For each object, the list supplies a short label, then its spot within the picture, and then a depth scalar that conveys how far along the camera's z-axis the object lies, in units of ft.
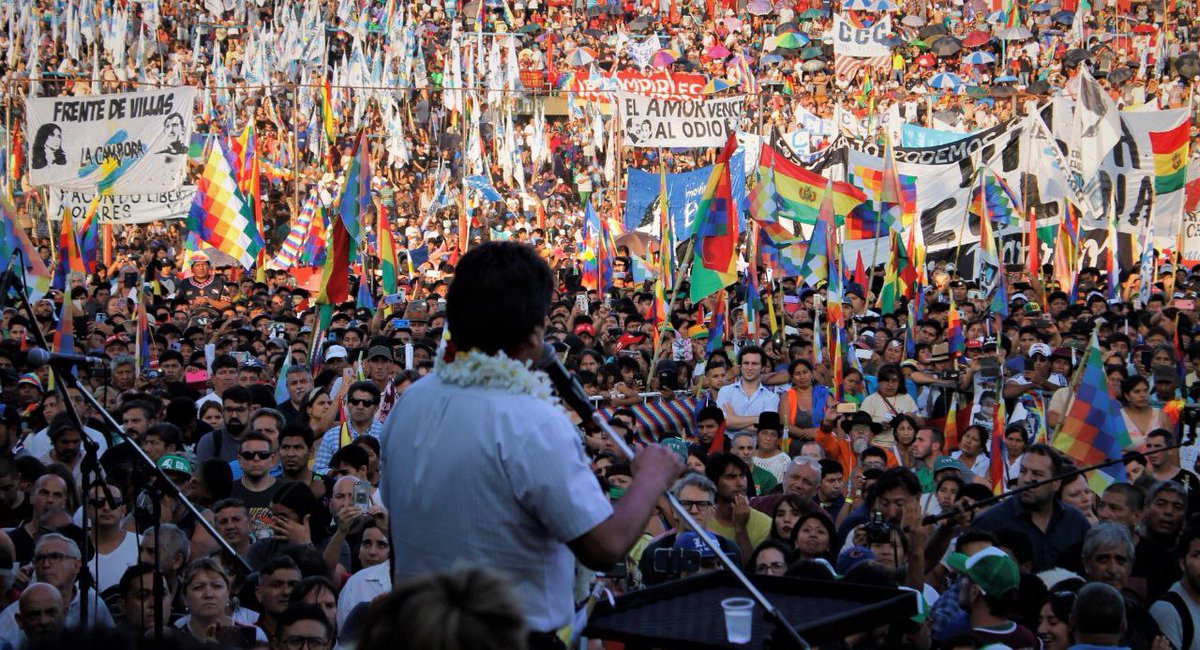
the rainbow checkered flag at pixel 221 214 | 62.54
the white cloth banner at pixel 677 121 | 70.08
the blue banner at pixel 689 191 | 67.10
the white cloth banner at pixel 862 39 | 111.34
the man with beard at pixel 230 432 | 32.30
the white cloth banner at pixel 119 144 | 64.13
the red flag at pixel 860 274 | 62.19
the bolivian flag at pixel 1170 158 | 63.87
